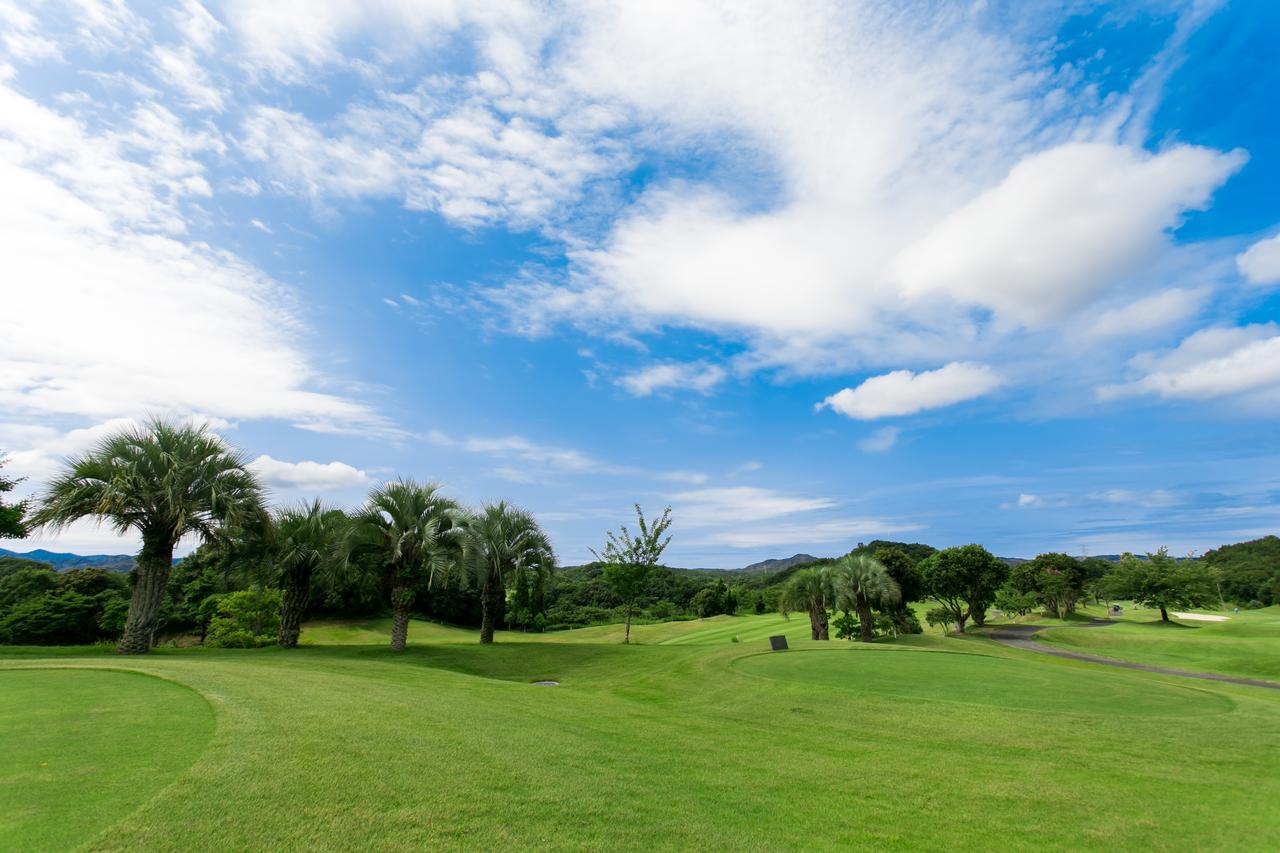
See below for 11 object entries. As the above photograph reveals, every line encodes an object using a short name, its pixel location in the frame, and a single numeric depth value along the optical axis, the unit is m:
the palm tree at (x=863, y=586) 28.56
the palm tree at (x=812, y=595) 29.45
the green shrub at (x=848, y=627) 31.81
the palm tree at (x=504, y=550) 26.53
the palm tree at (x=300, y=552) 22.62
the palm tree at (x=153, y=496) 18.30
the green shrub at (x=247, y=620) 26.36
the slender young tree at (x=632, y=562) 30.69
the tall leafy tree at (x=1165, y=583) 49.47
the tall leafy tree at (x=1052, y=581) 64.88
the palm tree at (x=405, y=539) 23.30
